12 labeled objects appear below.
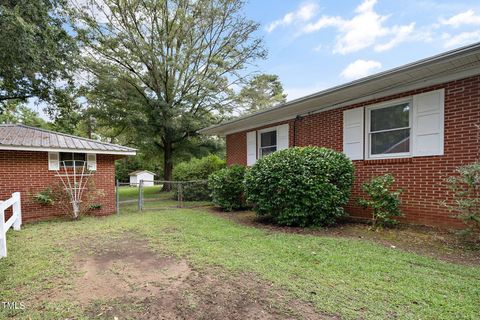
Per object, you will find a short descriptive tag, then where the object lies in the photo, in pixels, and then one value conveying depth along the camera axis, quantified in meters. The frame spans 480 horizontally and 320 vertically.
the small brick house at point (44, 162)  7.09
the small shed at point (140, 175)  31.87
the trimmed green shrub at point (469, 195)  4.04
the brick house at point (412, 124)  4.73
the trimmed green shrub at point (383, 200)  5.18
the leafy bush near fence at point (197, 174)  12.02
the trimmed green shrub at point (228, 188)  8.61
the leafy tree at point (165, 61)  13.73
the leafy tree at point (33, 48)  5.22
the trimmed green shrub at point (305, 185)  5.48
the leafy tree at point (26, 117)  26.54
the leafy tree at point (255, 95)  16.83
